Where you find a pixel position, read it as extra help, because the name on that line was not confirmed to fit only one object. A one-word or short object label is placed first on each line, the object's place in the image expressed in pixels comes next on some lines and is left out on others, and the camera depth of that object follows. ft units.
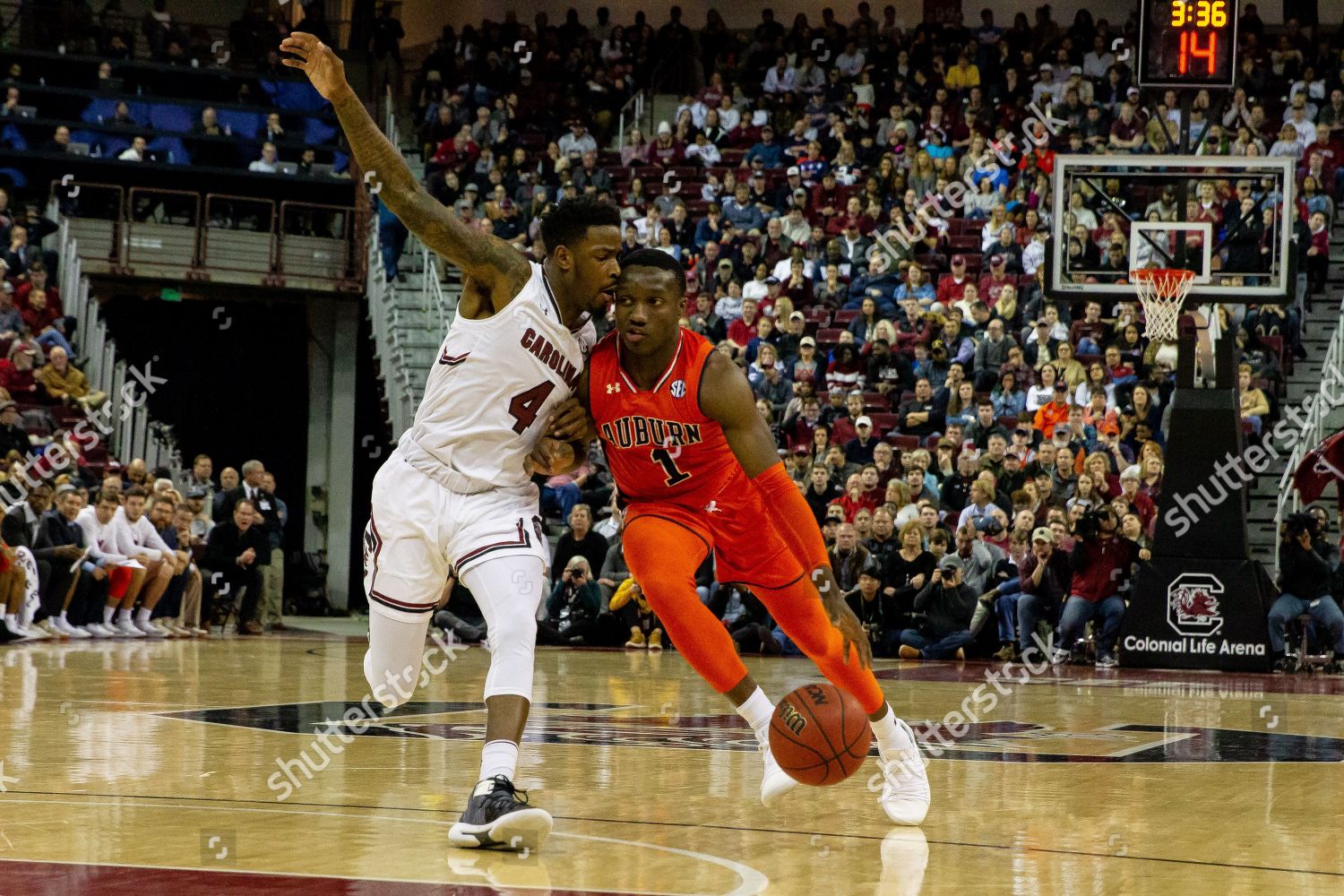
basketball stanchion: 43.73
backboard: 44.16
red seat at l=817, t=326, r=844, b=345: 61.26
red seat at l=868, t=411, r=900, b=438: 57.00
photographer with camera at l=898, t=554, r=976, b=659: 46.62
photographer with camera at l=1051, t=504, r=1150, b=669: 45.42
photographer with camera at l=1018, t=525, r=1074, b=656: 45.68
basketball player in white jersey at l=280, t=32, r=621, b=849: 16.29
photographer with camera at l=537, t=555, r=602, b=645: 50.78
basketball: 17.24
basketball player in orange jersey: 17.72
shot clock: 41.73
